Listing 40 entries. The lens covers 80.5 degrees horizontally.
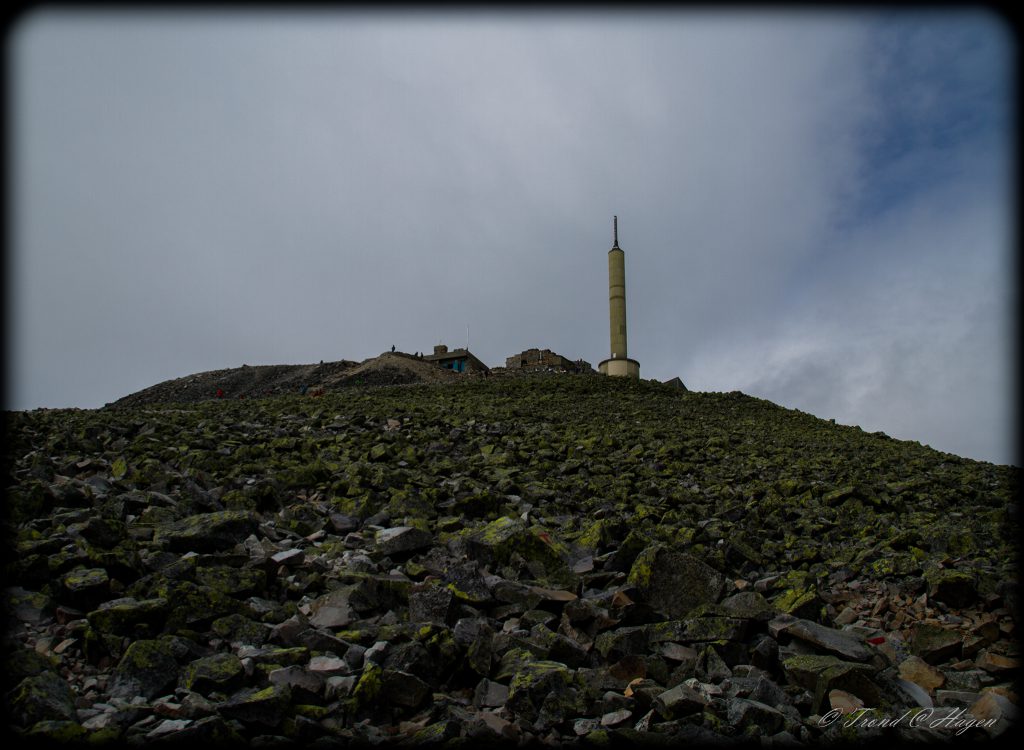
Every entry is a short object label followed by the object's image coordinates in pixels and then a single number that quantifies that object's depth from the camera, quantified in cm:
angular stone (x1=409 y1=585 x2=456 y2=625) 534
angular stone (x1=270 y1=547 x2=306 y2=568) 629
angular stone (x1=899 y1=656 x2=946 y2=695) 452
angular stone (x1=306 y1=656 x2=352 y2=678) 443
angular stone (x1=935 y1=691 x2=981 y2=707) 422
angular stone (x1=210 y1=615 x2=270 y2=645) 484
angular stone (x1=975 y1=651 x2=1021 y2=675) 459
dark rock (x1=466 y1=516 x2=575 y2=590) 664
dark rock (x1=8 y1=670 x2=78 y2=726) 340
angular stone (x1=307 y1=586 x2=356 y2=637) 526
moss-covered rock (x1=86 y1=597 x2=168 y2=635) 457
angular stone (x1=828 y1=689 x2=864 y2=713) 410
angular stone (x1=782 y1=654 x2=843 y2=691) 443
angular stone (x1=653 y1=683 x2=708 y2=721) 407
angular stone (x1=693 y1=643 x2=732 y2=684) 462
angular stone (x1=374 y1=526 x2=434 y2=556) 697
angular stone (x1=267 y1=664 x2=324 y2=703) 410
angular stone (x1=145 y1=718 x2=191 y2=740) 351
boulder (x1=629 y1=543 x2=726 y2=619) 585
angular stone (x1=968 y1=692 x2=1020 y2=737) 379
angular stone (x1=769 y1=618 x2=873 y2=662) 474
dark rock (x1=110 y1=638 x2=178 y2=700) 397
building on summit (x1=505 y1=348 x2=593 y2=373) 3812
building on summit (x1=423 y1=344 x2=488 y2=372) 4288
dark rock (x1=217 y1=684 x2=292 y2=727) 377
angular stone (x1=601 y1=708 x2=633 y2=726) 405
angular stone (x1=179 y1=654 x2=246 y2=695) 405
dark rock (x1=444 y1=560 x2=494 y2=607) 570
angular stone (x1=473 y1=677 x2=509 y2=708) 435
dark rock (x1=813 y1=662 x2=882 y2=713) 417
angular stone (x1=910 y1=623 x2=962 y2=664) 490
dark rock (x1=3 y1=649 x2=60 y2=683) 376
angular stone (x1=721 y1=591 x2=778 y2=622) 537
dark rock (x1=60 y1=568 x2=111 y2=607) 493
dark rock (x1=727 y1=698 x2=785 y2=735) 392
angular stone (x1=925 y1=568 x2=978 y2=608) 573
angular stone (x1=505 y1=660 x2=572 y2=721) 422
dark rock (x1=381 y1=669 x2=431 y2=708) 425
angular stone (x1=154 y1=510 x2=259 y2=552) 630
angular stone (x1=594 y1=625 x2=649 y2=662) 497
